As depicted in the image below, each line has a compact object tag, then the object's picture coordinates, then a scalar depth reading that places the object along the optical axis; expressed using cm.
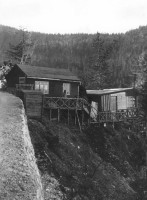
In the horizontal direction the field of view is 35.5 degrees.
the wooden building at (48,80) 2503
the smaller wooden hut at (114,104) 2689
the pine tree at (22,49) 4591
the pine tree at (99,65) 4944
